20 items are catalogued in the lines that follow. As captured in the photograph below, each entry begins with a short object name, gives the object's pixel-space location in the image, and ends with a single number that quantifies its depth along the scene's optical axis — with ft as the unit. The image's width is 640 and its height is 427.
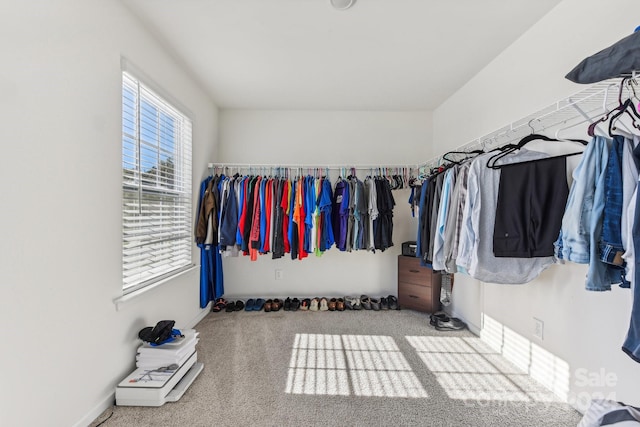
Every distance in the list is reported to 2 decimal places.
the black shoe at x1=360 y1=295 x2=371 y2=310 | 10.17
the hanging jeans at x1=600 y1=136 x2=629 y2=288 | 3.08
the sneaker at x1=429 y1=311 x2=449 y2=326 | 8.59
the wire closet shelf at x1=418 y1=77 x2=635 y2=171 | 3.76
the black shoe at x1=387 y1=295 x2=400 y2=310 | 10.14
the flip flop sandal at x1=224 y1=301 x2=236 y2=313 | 9.96
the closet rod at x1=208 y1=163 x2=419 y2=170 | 9.66
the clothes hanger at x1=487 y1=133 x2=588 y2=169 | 4.87
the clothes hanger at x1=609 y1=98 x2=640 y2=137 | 3.02
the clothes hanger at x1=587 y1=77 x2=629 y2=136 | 3.04
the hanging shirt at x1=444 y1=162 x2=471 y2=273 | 5.86
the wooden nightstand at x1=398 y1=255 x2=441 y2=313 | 9.57
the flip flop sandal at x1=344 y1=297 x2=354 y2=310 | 10.17
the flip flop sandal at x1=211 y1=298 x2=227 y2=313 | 10.00
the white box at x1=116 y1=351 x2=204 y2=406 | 5.08
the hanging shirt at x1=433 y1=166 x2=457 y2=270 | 6.27
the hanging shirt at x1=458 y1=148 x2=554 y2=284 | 5.12
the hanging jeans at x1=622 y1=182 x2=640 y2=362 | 2.65
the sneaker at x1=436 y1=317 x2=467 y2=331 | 8.37
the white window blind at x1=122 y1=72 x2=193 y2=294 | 5.74
